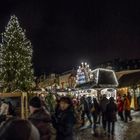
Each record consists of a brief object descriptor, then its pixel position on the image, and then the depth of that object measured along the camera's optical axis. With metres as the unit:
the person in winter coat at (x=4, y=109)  5.50
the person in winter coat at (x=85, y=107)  8.97
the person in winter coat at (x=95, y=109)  8.27
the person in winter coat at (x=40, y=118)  2.20
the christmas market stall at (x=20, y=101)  7.10
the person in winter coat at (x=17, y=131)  1.18
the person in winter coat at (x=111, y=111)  7.09
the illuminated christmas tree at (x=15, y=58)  16.03
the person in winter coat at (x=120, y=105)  9.76
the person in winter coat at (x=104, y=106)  7.59
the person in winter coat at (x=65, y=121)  2.70
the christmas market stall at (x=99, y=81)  13.76
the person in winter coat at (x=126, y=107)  9.65
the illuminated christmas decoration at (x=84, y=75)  14.84
